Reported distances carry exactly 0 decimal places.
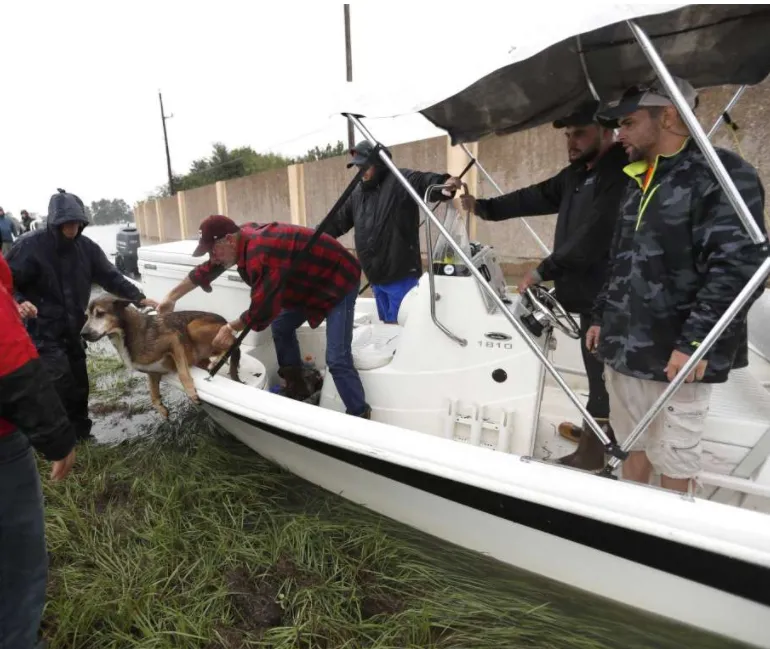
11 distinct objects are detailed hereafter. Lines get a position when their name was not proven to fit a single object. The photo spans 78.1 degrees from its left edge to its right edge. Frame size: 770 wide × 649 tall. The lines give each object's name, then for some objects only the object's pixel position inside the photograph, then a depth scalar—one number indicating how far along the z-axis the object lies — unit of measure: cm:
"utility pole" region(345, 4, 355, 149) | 1087
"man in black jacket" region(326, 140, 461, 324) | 323
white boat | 155
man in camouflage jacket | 151
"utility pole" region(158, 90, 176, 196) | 2506
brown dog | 271
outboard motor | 876
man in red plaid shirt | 260
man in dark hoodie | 298
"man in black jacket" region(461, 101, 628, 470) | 218
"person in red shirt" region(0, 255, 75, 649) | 135
